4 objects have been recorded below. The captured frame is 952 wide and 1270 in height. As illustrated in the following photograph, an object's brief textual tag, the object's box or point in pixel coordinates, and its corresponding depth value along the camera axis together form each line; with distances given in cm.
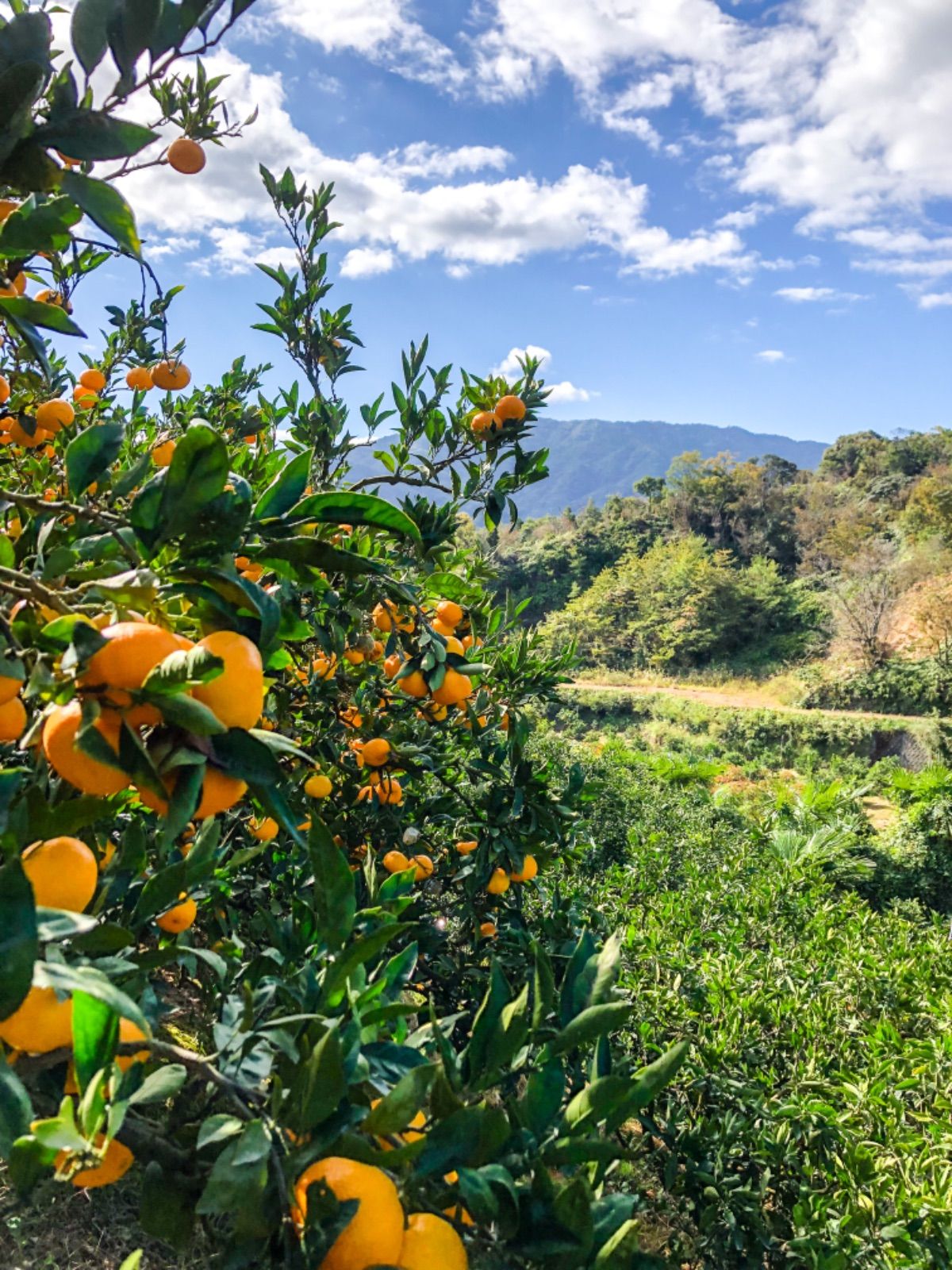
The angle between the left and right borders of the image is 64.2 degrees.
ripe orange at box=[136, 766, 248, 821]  41
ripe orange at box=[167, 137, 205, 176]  124
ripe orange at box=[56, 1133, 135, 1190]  50
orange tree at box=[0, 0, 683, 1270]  39
